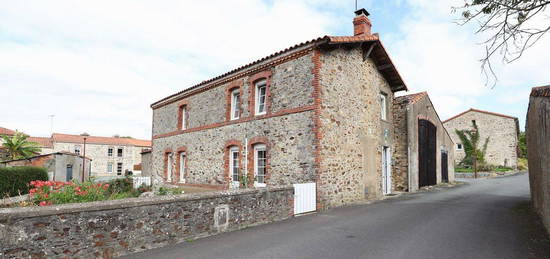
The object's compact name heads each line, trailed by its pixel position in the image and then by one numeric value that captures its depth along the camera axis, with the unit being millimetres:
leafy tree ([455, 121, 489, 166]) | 30958
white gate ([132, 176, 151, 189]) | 15928
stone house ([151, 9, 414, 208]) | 9672
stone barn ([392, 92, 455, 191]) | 14430
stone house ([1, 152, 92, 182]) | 23811
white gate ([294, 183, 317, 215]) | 8414
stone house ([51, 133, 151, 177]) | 43431
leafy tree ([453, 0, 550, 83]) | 4770
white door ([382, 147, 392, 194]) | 13570
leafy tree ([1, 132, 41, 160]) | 29094
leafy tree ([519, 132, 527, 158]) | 39125
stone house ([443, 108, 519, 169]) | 30438
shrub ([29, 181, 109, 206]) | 5938
